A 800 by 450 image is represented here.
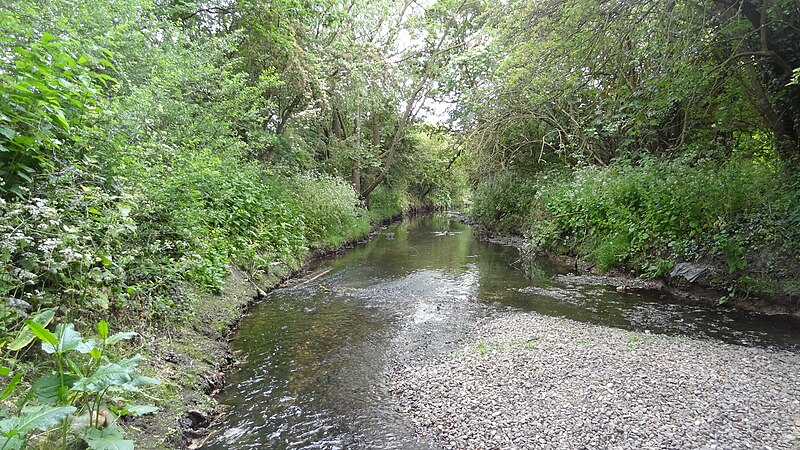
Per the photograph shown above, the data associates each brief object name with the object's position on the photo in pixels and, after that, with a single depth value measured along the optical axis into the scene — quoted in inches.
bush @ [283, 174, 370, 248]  590.2
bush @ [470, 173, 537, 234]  746.8
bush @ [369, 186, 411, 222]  1160.8
